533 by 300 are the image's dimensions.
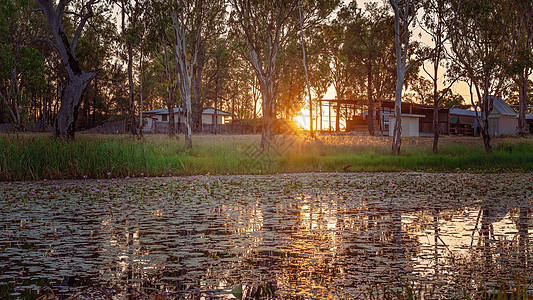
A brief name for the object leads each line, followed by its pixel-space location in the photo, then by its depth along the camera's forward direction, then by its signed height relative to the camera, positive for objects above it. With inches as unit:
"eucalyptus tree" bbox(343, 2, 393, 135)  1722.4 +328.3
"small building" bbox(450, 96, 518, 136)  2306.8 +82.6
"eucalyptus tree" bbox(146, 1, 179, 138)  997.4 +233.1
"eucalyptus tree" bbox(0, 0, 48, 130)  872.3 +209.8
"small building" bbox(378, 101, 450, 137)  2012.8 +88.9
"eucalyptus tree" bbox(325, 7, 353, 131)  1110.4 +258.1
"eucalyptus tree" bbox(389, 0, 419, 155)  1044.5 +155.7
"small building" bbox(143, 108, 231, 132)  2546.8 +111.1
